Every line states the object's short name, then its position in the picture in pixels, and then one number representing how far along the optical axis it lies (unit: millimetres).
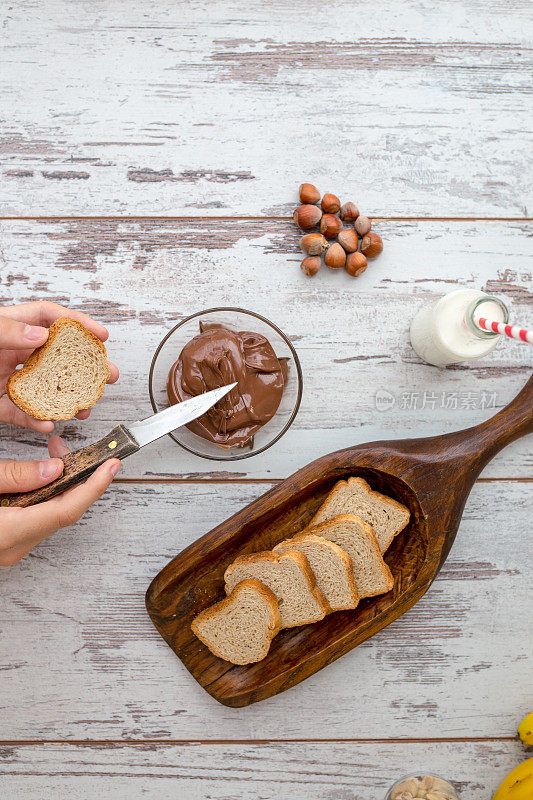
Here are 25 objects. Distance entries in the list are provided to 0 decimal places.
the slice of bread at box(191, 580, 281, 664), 1173
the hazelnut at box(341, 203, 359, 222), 1267
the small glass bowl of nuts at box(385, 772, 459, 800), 1229
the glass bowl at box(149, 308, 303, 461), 1182
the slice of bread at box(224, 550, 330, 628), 1159
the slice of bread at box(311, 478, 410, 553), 1188
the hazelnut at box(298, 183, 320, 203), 1259
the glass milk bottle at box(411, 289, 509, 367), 1140
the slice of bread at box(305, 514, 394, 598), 1162
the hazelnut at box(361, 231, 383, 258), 1254
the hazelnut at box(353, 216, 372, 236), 1262
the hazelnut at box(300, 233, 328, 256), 1240
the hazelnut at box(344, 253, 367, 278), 1255
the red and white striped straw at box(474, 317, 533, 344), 1013
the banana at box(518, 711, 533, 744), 1292
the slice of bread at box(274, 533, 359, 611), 1157
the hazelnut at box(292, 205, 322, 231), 1251
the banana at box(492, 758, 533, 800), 1208
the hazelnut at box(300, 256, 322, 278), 1254
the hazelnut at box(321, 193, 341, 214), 1255
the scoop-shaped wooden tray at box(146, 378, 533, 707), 1174
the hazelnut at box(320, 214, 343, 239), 1251
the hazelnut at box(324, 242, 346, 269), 1250
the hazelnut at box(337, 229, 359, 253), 1253
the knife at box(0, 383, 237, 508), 1078
